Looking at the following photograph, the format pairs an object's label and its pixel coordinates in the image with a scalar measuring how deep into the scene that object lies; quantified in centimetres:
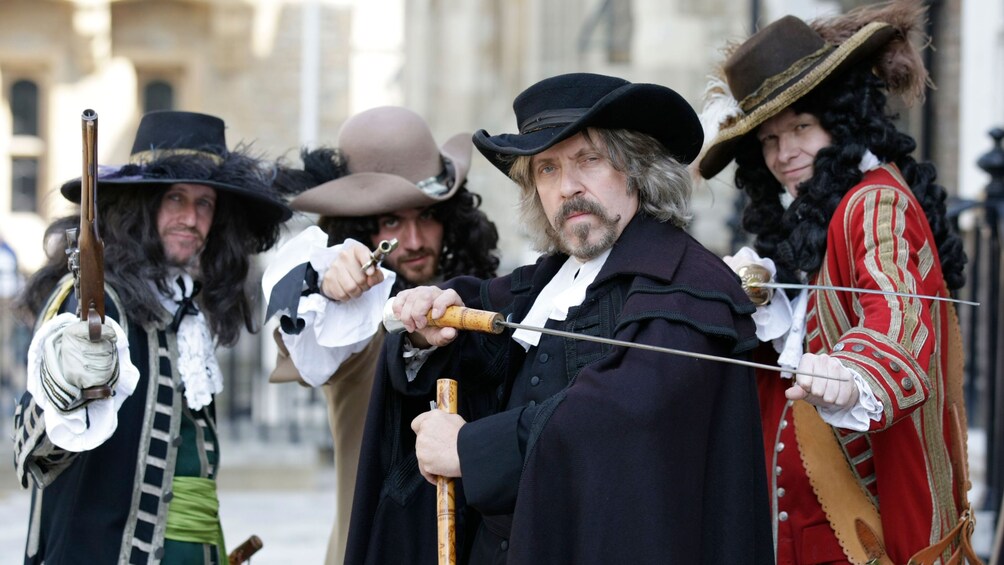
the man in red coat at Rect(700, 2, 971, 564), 326
